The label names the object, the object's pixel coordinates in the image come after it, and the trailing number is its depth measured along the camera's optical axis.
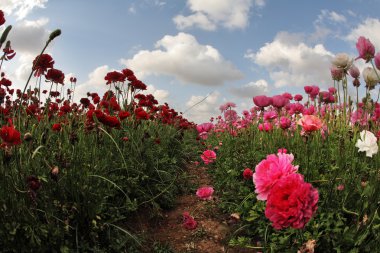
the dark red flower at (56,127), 3.14
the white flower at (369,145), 2.45
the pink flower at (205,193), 3.48
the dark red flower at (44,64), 3.42
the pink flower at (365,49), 3.04
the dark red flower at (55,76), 3.66
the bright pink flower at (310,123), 2.69
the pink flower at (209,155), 4.83
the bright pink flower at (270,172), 1.66
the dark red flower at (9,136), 2.04
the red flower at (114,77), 4.82
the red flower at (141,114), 3.71
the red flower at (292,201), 1.48
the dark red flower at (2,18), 2.69
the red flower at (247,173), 3.26
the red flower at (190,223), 3.14
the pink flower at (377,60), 2.95
